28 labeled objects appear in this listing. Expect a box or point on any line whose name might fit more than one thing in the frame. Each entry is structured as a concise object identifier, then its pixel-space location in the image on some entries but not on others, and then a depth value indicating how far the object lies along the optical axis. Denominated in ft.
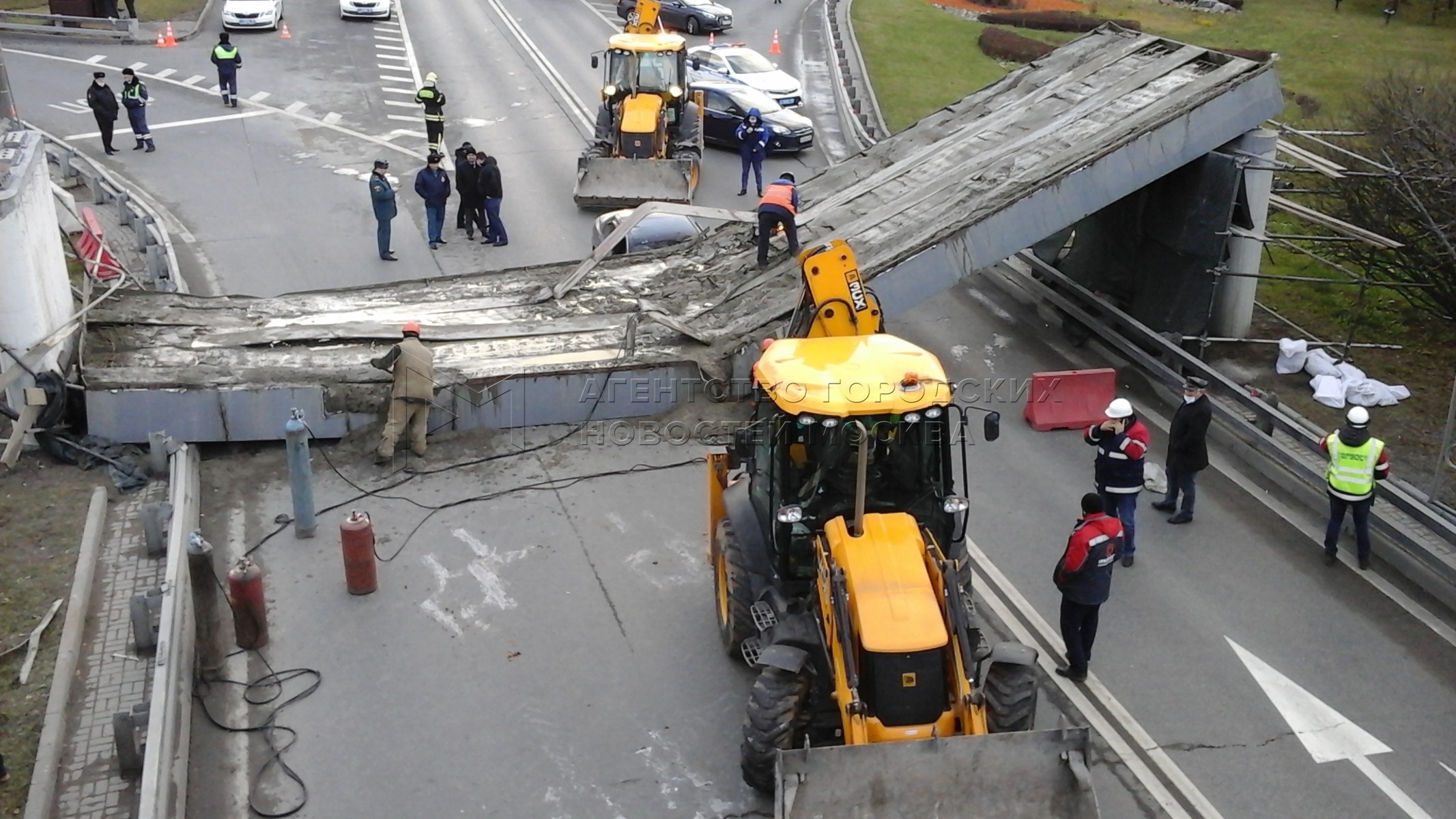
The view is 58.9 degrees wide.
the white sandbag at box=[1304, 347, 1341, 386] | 52.95
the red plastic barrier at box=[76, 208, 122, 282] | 56.13
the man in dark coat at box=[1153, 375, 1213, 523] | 40.06
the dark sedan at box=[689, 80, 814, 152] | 85.76
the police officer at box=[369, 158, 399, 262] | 62.95
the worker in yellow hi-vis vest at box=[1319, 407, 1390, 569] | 37.70
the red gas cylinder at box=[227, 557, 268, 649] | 33.22
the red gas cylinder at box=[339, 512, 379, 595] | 35.88
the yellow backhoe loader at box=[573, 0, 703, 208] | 72.54
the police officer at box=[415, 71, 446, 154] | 77.61
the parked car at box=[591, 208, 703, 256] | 61.11
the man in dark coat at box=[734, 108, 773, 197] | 75.46
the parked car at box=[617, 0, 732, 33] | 123.13
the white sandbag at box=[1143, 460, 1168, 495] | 44.09
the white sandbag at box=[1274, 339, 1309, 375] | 53.57
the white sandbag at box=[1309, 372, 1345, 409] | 51.08
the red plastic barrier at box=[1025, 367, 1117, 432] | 48.26
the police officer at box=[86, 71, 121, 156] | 79.05
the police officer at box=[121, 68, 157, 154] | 80.18
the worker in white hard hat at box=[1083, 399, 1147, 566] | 37.37
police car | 94.53
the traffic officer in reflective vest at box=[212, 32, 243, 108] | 89.81
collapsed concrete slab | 45.01
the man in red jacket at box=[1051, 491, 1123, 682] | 30.86
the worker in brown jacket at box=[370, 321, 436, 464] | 43.29
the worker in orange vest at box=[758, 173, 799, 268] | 49.65
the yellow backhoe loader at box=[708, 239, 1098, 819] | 24.62
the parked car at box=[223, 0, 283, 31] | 116.16
